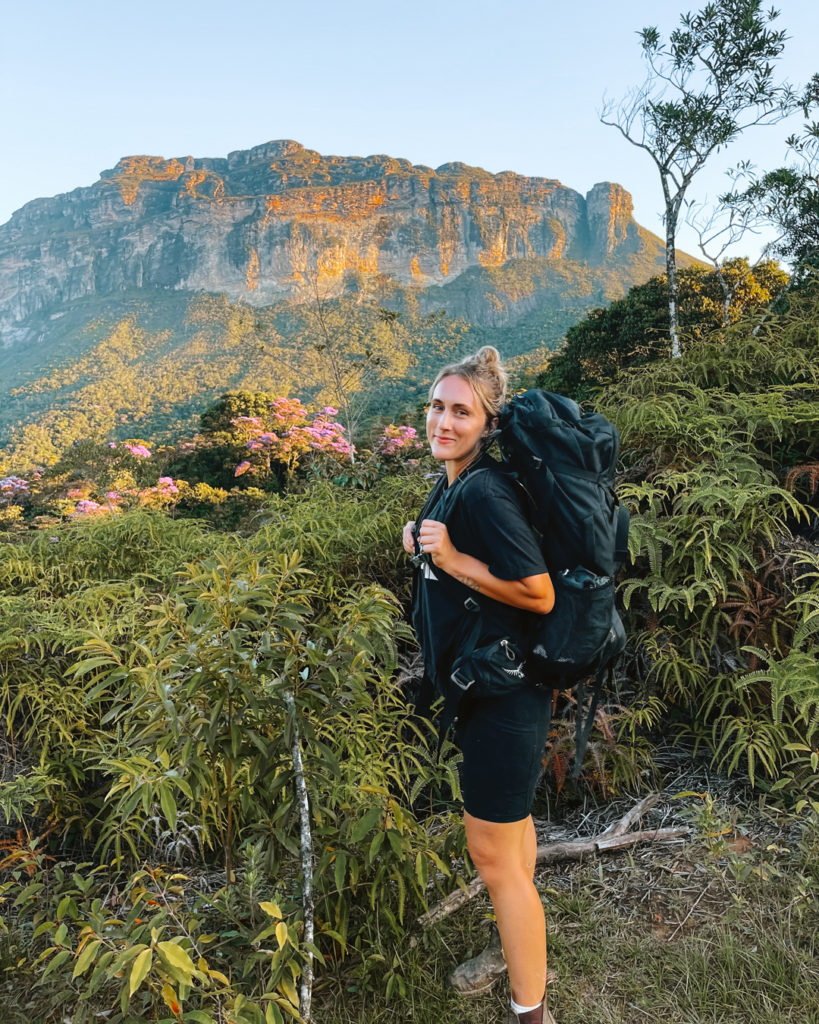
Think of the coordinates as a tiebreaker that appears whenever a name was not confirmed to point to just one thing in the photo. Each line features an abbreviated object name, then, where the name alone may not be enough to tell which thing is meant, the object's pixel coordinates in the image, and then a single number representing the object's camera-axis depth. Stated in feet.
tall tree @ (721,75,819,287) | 31.89
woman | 4.89
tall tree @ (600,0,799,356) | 28.96
